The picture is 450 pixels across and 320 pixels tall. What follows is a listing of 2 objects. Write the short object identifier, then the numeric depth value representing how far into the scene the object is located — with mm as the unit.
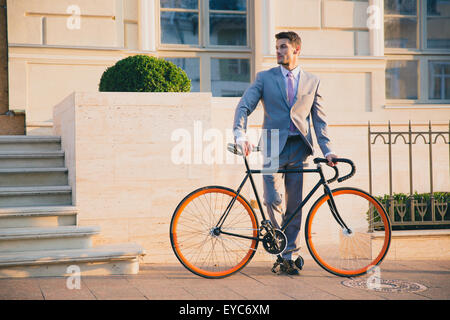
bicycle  9489
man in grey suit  9768
